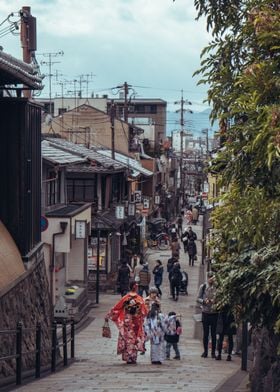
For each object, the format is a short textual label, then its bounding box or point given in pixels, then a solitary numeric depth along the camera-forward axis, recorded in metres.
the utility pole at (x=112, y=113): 46.44
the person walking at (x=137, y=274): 30.56
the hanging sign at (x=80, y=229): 28.48
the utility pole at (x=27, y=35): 27.31
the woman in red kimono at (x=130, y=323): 16.28
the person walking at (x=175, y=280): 32.34
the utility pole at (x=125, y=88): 54.44
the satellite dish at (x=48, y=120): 55.91
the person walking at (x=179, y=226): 64.51
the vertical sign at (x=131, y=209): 45.25
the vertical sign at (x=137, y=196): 55.19
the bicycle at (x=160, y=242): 56.16
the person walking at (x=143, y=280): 30.31
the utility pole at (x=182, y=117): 95.38
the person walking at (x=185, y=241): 49.92
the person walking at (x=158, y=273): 32.84
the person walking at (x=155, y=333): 16.20
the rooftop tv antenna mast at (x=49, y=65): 52.77
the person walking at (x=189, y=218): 73.67
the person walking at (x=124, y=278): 31.94
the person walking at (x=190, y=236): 45.49
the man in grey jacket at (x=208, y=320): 16.29
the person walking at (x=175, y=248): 41.94
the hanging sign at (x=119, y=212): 38.78
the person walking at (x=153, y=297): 16.44
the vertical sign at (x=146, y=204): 56.72
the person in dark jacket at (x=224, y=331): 16.61
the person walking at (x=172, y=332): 17.33
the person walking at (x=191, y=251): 45.06
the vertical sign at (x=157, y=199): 70.38
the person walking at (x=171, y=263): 33.95
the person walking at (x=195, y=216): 75.99
